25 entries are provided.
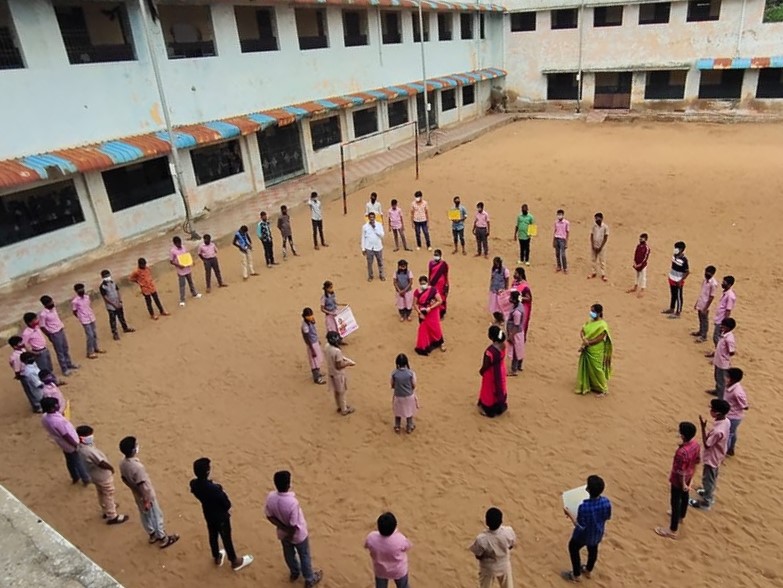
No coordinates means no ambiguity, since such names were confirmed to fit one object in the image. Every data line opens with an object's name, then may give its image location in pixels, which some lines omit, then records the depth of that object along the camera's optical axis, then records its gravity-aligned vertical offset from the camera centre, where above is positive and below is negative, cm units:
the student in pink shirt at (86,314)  997 -376
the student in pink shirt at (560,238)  1234 -401
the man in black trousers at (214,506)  538 -389
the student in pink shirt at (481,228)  1334 -394
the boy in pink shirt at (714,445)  580 -407
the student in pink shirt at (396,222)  1396 -380
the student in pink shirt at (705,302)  919 -423
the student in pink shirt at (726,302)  860 -397
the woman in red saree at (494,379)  757 -422
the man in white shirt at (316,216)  1438 -362
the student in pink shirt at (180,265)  1166 -360
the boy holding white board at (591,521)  515 -416
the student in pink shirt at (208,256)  1238 -368
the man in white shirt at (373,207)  1387 -337
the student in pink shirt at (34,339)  884 -361
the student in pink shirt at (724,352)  754 -406
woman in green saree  799 -428
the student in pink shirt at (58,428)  642 -359
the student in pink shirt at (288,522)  516 -390
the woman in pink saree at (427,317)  945 -412
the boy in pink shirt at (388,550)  481 -394
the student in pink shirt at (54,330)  934 -371
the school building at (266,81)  1307 -83
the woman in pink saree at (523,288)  875 -353
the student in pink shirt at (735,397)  628 -389
